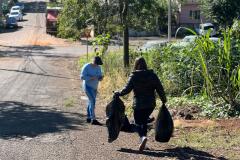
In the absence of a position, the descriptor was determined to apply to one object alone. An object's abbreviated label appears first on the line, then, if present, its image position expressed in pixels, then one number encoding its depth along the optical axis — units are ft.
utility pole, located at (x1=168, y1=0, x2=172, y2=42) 120.19
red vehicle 177.88
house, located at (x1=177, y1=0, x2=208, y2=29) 208.44
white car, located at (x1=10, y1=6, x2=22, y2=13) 253.28
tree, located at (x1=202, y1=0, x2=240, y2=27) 135.23
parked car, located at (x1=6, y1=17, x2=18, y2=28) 216.37
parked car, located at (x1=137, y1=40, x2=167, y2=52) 80.19
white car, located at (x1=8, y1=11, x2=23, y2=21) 238.78
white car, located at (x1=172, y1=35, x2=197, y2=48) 54.05
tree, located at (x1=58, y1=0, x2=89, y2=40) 76.74
